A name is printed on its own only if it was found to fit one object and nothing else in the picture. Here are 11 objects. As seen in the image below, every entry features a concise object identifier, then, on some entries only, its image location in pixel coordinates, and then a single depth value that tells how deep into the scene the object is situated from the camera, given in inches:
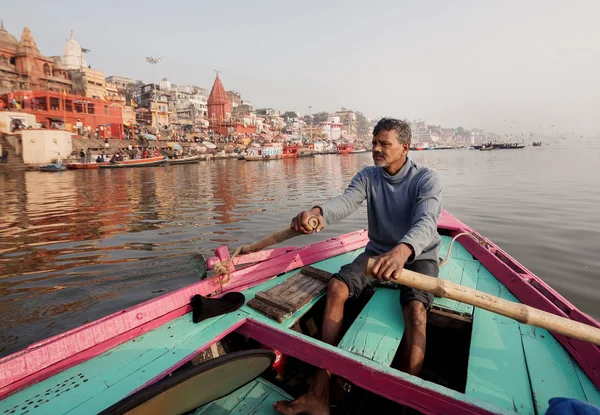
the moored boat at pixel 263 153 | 2112.5
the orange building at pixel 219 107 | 3056.1
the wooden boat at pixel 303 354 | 77.5
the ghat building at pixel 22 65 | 1729.8
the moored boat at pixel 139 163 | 1362.0
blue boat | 1190.9
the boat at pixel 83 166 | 1284.4
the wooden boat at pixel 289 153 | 2351.1
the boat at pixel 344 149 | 3302.2
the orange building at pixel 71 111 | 1555.1
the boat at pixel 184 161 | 1693.7
